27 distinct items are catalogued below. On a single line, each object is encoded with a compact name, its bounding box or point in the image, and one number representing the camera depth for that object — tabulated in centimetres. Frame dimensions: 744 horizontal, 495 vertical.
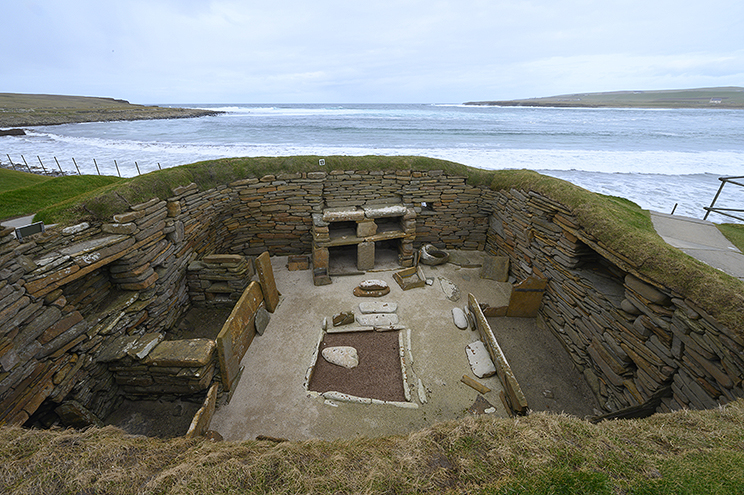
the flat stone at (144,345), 516
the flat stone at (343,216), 865
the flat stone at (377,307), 738
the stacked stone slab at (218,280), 748
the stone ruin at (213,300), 411
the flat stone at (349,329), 682
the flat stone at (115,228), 571
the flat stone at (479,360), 584
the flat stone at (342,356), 600
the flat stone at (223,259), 745
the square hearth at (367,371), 554
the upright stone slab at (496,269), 886
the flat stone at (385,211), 884
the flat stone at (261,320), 664
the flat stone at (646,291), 455
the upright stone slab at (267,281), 701
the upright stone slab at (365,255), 885
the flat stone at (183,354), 500
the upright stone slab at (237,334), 530
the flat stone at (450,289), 795
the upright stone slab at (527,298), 734
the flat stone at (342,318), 697
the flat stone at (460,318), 699
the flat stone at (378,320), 701
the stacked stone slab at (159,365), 506
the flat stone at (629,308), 502
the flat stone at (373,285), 801
